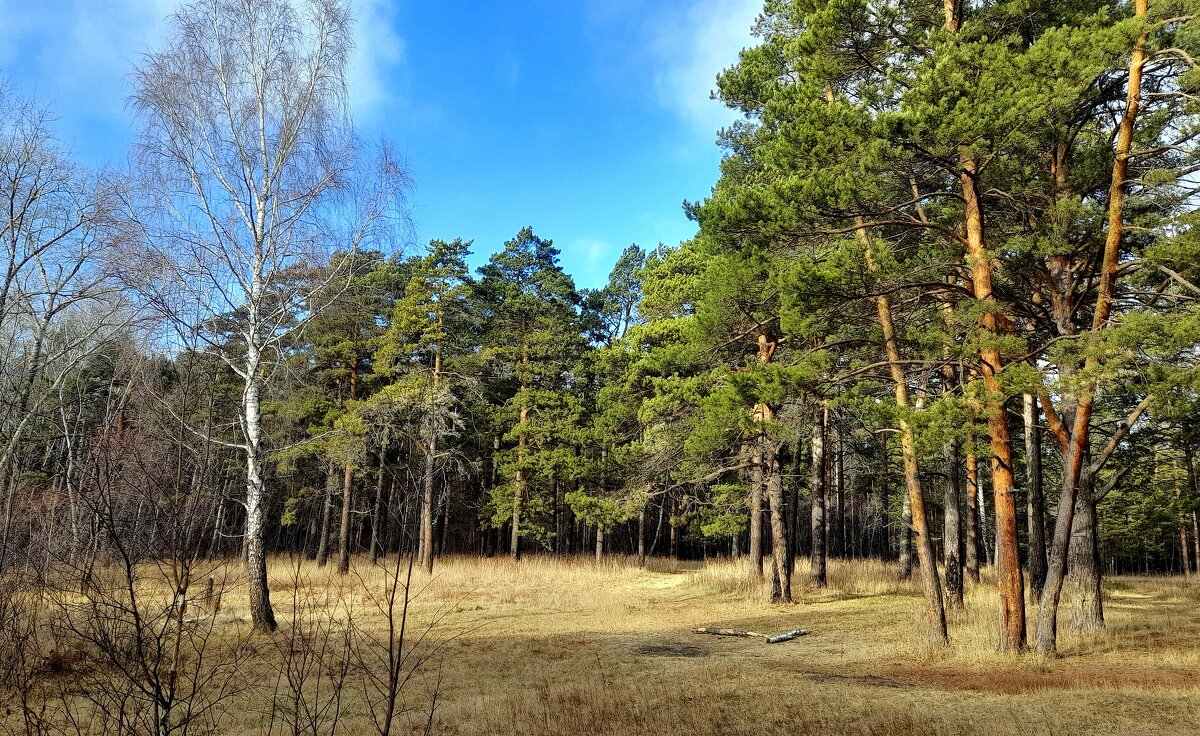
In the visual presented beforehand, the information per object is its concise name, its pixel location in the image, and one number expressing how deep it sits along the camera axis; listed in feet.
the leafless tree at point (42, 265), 33.81
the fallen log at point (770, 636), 36.79
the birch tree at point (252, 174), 35.14
